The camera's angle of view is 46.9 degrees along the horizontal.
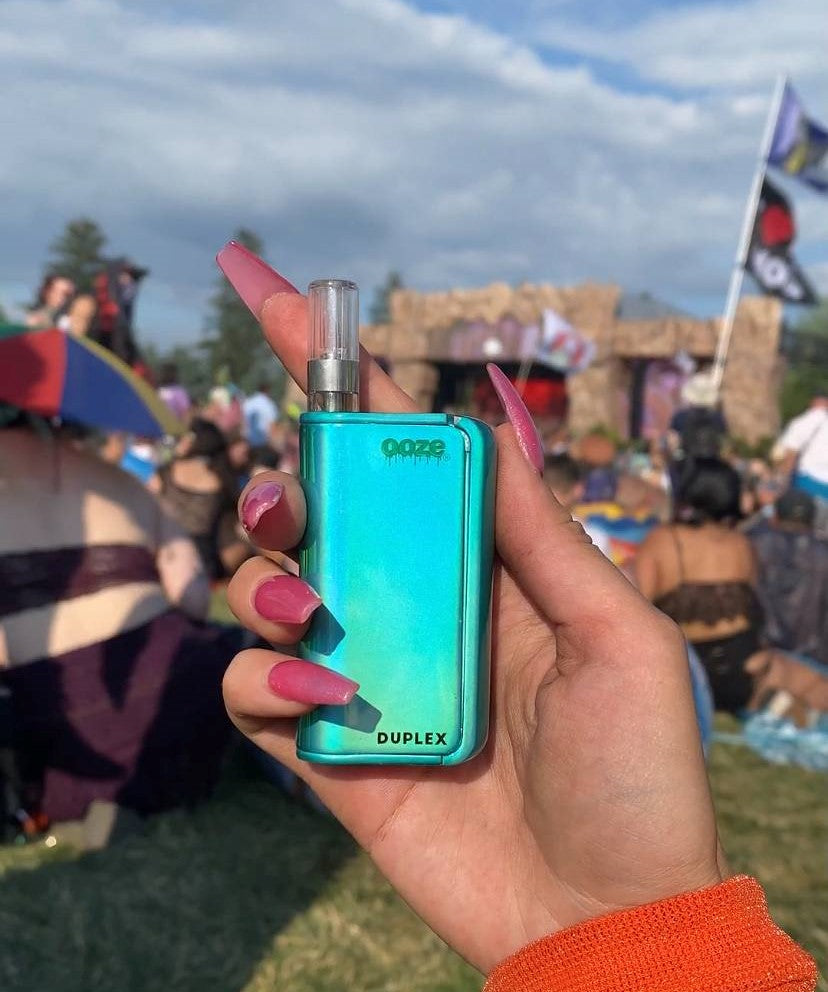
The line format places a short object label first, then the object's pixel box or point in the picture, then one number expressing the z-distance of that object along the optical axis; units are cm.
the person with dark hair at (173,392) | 950
